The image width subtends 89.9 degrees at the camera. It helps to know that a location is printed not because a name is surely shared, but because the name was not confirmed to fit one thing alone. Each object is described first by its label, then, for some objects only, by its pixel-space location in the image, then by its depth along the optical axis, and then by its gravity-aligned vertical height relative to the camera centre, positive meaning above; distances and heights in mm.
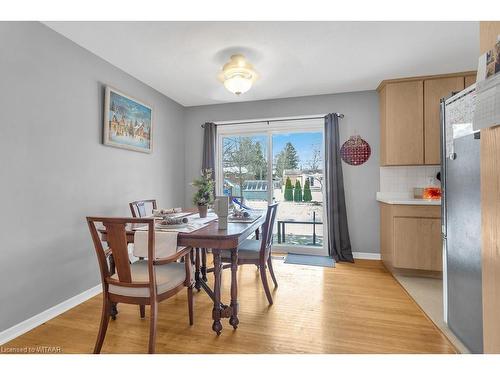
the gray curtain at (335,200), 3691 -113
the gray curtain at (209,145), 4215 +799
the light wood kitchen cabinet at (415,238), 2920 -539
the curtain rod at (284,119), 3751 +1183
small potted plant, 2387 -17
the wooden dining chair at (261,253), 2287 -568
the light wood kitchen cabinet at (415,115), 3125 +993
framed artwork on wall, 2701 +835
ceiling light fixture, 2498 +1210
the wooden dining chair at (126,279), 1563 -585
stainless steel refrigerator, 1574 -187
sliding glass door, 4023 +310
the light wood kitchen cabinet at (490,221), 1021 -123
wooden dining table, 1768 -364
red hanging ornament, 3686 +623
